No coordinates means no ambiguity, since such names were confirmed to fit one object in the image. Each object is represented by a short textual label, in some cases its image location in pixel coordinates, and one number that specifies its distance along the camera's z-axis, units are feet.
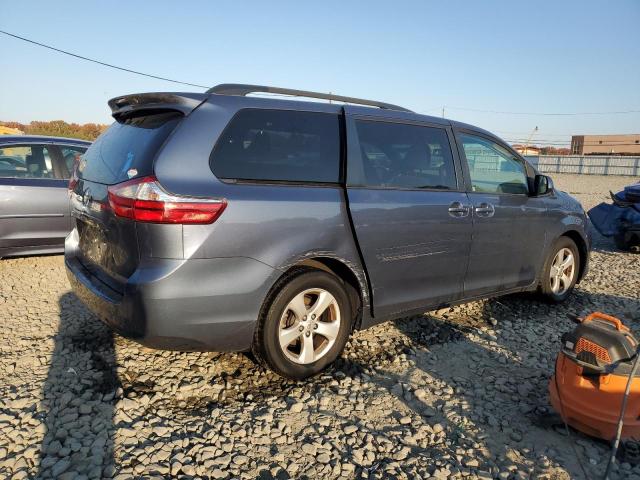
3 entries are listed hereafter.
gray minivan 8.04
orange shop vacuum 7.54
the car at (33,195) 16.52
